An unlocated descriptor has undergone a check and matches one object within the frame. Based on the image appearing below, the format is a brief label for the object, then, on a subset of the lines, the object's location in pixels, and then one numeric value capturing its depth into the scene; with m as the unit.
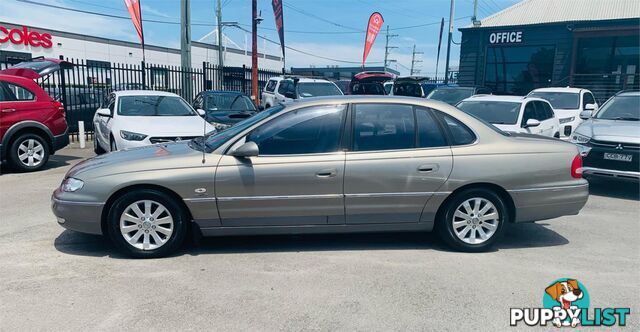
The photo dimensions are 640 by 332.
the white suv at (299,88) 14.45
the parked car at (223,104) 11.51
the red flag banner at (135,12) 17.28
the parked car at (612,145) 6.97
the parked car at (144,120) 7.98
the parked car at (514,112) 8.86
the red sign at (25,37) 31.52
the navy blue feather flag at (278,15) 21.59
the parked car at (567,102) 11.60
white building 32.16
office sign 21.12
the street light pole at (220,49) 20.17
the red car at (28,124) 8.27
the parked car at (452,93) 14.02
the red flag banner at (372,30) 28.23
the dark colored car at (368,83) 17.58
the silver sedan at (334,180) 4.34
